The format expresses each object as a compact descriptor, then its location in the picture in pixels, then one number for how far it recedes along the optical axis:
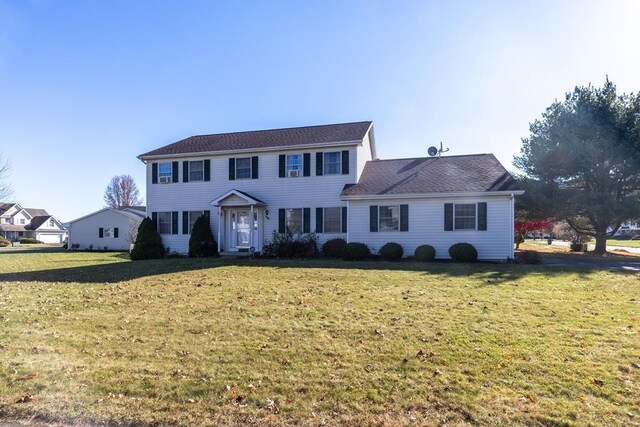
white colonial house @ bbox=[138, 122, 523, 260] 17.66
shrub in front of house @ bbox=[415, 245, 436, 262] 17.09
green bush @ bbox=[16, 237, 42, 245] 60.03
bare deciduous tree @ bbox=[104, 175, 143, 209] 72.56
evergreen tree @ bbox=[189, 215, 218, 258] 20.38
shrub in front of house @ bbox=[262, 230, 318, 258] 18.78
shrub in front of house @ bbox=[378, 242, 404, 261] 17.50
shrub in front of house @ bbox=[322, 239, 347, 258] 18.31
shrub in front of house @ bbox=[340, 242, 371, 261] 17.47
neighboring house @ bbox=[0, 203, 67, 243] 67.88
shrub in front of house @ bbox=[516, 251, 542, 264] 16.44
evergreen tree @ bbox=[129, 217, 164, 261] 20.67
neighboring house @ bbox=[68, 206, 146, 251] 35.51
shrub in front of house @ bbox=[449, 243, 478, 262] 16.67
